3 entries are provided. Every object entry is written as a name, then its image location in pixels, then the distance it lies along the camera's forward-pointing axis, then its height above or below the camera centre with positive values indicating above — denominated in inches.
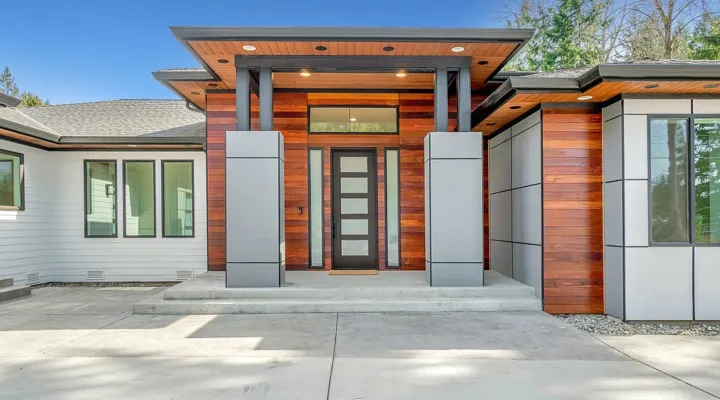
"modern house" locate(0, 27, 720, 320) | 193.0 +17.4
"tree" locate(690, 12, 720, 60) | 550.6 +220.8
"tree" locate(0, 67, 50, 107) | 1050.1 +340.4
